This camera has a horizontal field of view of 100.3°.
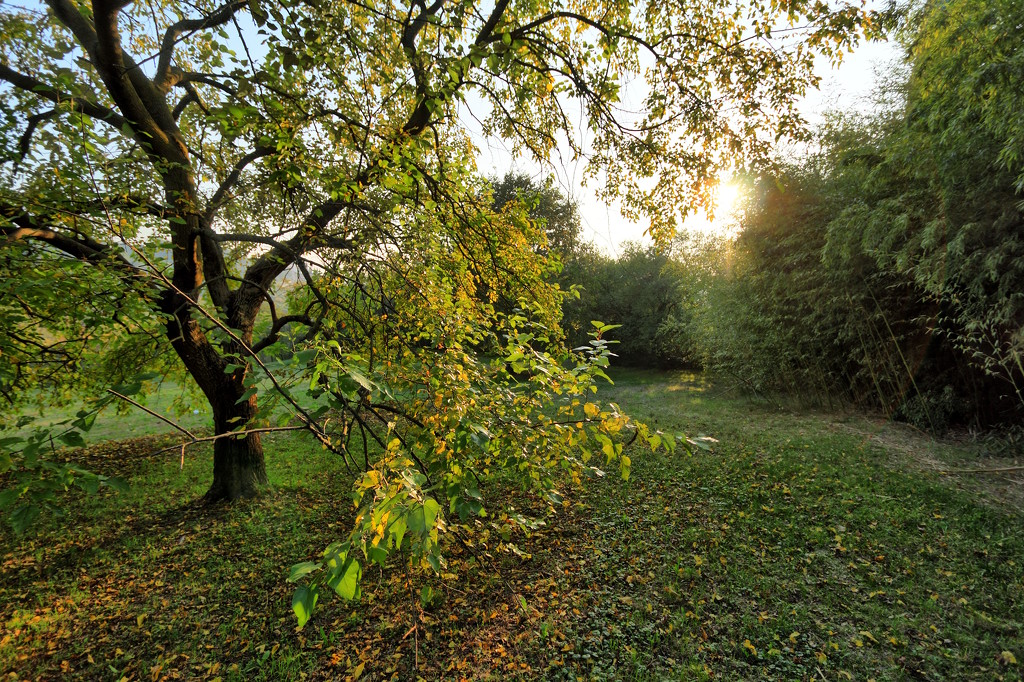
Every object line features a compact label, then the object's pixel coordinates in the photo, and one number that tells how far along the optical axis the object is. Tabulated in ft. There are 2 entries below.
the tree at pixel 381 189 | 7.05
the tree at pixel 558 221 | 60.14
